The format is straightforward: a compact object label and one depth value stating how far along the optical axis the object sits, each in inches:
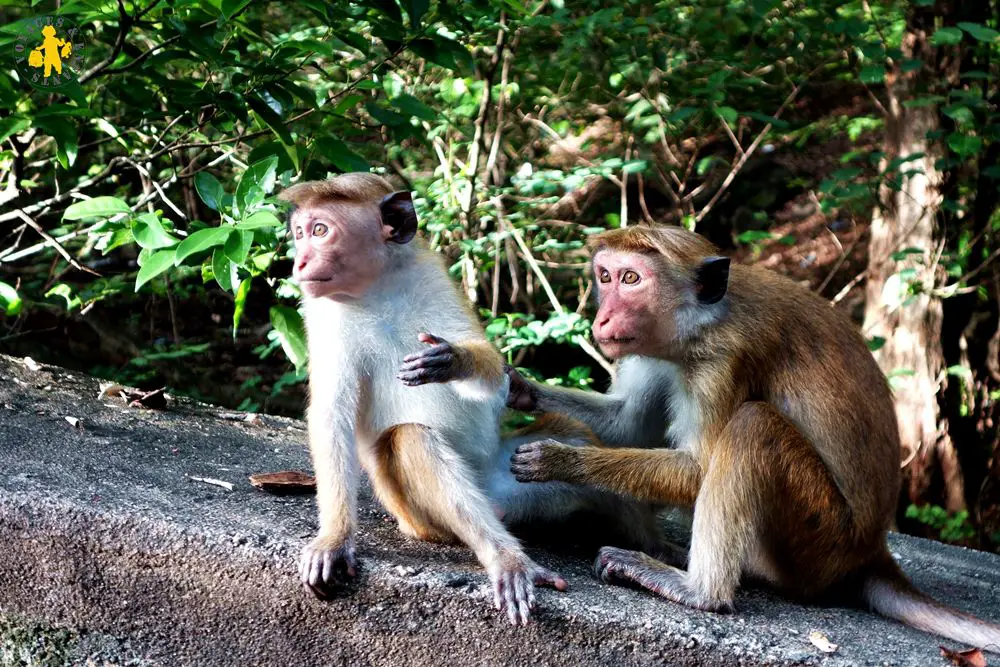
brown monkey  141.7
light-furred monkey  141.2
